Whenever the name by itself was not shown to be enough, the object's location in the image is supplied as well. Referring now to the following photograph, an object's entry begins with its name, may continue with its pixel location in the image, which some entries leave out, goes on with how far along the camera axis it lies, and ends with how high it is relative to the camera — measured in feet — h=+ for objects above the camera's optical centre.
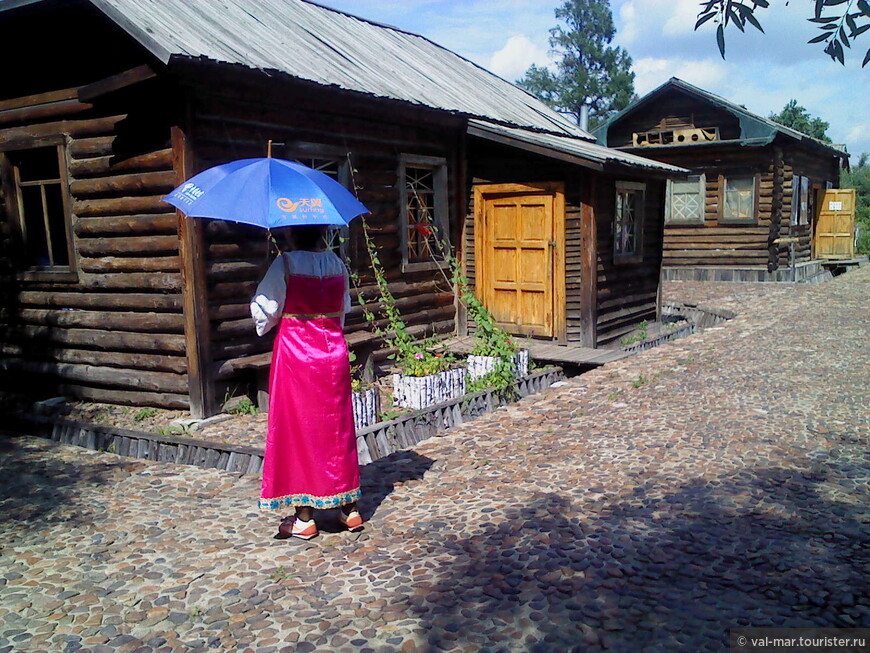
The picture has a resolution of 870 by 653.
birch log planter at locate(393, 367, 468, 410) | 25.17 -5.80
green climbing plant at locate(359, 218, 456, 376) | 25.67 -4.56
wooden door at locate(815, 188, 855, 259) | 76.60 -2.01
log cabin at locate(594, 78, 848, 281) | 63.67 +2.06
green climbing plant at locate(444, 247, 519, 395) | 26.32 -4.95
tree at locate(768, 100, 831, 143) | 161.89 +18.61
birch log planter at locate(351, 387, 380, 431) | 22.85 -5.77
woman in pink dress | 14.48 -3.27
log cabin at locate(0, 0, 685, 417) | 23.43 +1.24
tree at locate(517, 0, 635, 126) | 158.61 +30.68
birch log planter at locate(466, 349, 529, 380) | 27.76 -5.58
